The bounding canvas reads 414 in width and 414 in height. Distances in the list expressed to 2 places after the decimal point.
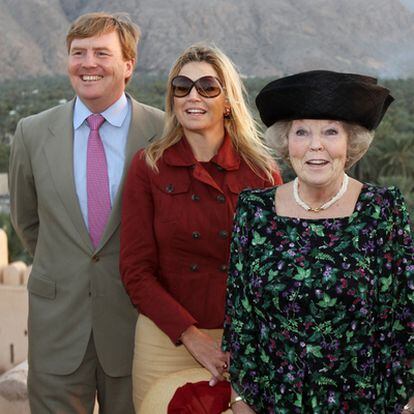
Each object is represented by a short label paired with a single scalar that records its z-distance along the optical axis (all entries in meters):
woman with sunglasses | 2.71
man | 3.04
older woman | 2.06
